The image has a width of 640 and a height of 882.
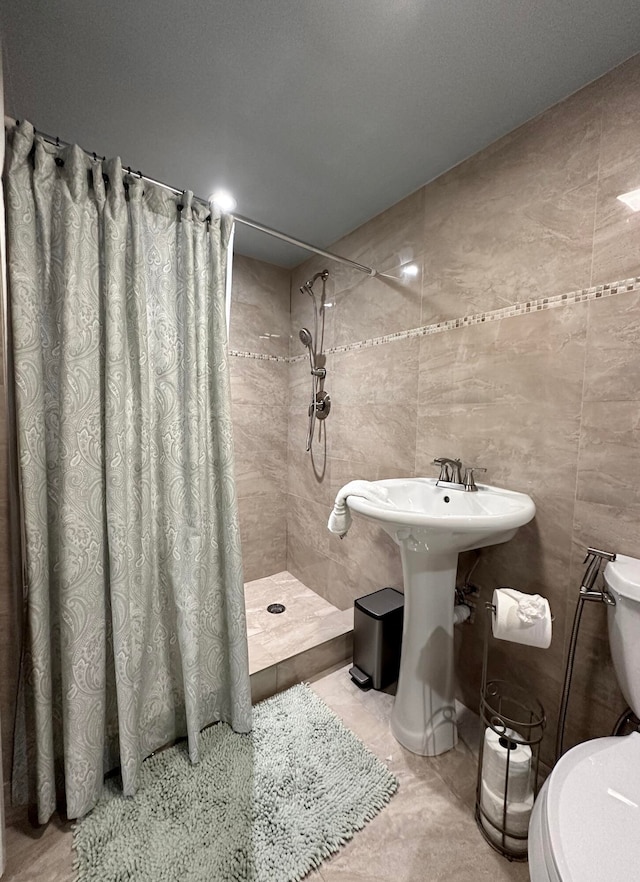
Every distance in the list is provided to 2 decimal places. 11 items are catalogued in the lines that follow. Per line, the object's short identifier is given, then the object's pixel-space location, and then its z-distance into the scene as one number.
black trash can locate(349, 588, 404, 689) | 1.55
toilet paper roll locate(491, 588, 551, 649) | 0.96
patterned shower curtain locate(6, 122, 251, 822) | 0.98
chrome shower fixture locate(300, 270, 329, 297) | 2.10
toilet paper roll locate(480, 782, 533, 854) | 0.99
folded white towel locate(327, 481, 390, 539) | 1.20
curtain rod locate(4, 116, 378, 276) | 1.00
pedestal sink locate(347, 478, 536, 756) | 1.20
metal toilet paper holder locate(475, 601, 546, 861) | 0.99
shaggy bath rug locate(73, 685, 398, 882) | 0.94
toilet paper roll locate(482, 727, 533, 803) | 0.99
